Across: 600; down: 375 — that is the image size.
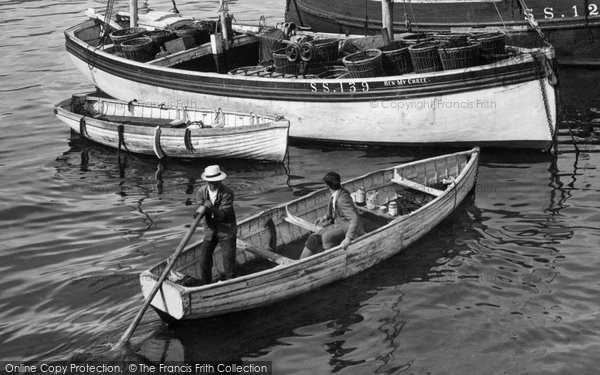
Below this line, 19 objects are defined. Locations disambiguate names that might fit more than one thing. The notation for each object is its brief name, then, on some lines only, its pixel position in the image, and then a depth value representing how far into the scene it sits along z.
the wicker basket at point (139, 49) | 25.03
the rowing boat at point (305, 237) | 12.80
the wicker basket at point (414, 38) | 22.11
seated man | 14.16
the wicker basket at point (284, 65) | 22.66
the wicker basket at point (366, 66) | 20.73
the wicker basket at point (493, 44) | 20.41
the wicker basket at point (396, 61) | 21.23
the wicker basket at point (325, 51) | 22.86
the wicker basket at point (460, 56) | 20.05
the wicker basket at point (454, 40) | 20.80
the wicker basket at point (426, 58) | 20.44
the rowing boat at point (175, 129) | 20.66
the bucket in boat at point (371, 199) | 16.39
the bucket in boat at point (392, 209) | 16.34
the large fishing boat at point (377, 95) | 19.78
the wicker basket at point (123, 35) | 25.98
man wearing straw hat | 13.15
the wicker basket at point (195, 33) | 26.74
